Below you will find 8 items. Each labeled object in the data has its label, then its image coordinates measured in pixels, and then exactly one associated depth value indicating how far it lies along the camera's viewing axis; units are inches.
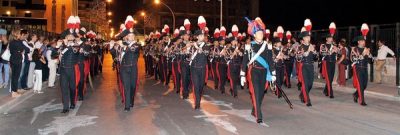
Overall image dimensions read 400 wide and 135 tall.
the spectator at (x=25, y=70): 591.0
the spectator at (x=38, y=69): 612.4
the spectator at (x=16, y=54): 557.9
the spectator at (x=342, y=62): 628.6
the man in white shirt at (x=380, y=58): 765.0
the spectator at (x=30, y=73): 671.1
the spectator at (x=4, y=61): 660.4
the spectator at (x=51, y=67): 691.4
